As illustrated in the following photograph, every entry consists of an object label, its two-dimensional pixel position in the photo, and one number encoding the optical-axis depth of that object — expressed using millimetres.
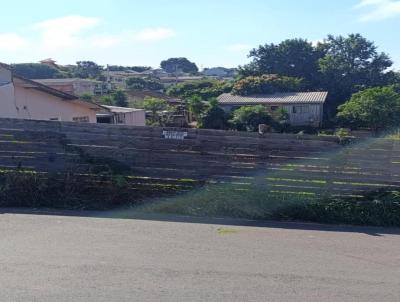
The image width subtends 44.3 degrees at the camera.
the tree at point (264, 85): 58531
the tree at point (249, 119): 44884
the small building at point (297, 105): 52219
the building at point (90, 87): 69562
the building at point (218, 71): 180125
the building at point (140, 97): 58447
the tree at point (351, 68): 63175
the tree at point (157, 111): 46156
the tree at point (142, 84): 94850
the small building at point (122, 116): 27550
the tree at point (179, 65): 178750
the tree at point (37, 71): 88725
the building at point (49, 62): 96988
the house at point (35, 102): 16188
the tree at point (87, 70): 111425
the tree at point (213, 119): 47500
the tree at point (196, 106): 47797
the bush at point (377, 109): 44844
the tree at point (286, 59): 69438
